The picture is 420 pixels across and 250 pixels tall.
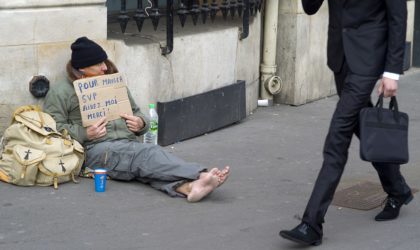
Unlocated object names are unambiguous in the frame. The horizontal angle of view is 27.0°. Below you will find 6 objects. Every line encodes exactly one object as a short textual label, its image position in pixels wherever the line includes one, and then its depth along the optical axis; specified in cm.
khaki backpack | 564
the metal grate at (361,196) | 574
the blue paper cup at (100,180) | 571
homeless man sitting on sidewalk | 575
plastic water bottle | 694
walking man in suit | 482
